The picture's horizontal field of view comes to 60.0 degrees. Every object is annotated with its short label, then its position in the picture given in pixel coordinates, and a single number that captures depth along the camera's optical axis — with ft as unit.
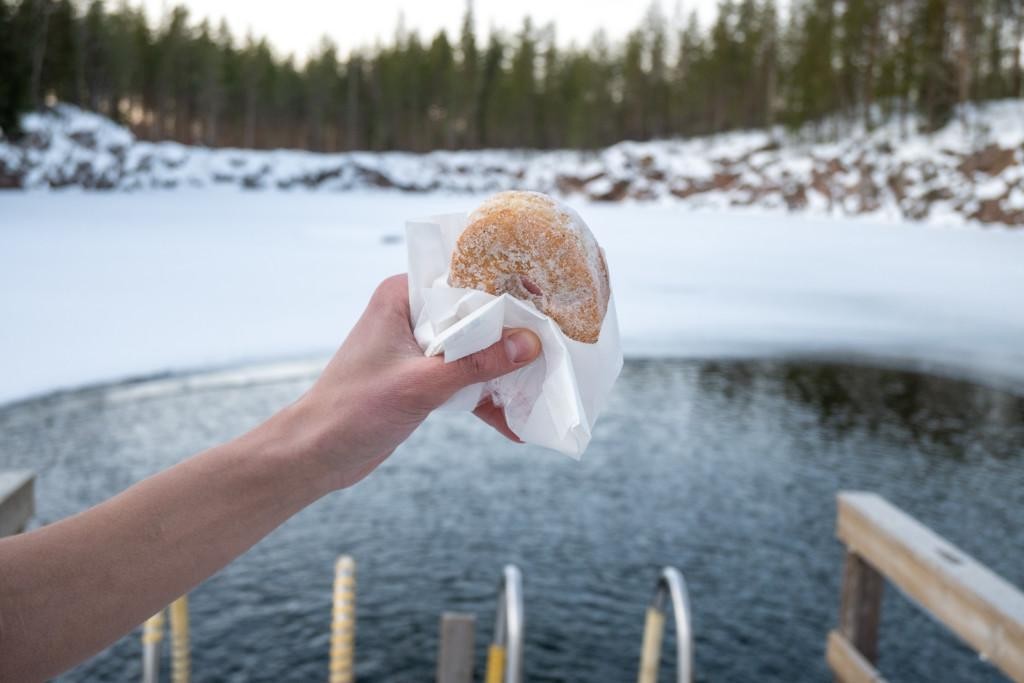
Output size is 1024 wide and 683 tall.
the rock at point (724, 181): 134.20
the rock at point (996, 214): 89.40
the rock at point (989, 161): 98.99
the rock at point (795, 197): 116.37
